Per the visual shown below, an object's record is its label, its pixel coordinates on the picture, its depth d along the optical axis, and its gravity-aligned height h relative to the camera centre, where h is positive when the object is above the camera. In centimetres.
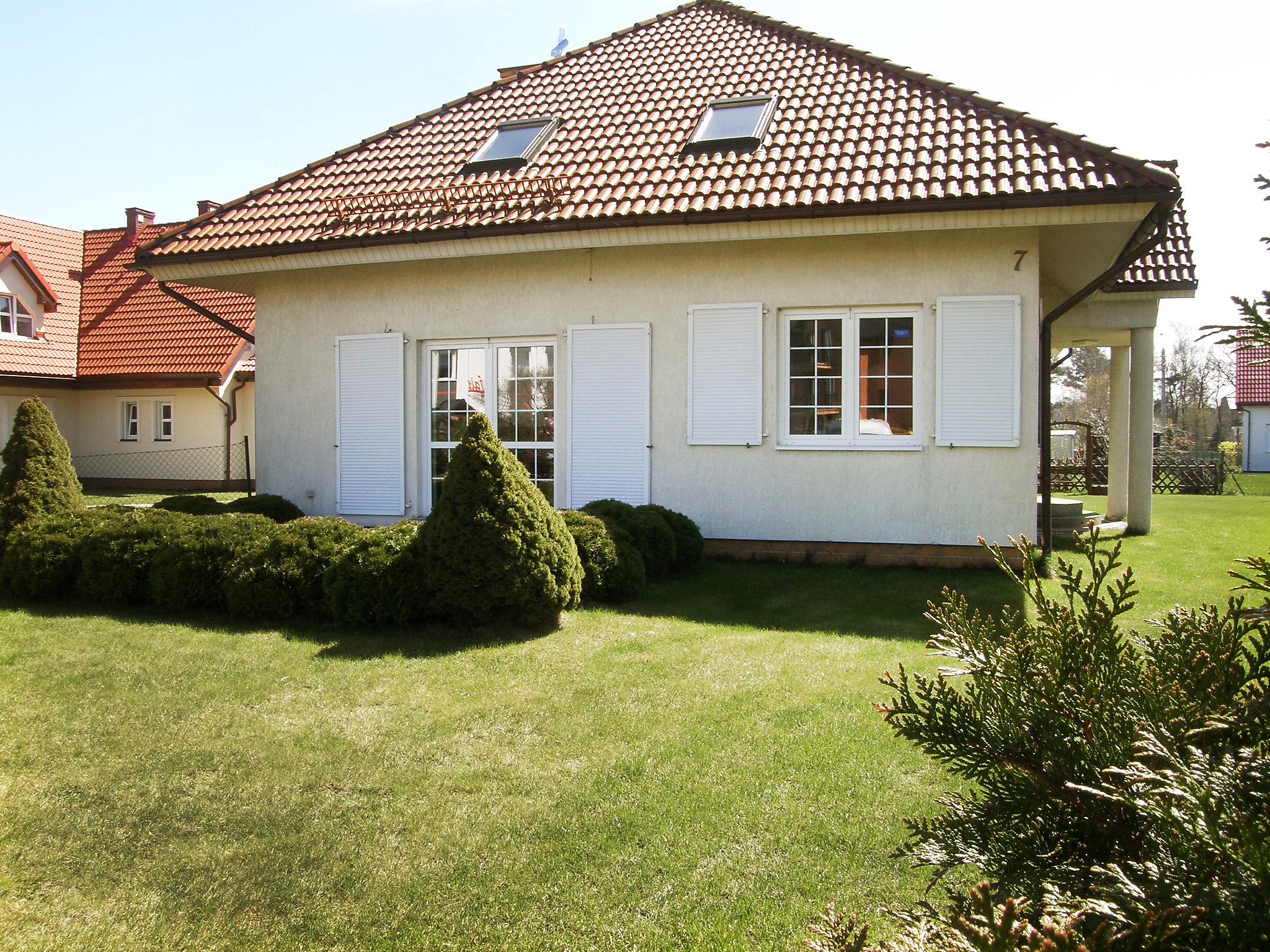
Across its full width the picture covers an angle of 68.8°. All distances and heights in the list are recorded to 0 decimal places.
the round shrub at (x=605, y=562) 784 -95
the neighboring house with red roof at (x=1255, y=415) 4531 +182
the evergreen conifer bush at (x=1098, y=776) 131 -56
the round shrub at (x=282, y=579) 720 -100
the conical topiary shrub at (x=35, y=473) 852 -22
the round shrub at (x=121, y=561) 771 -92
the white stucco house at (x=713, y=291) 959 +186
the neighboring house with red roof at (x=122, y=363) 2395 +227
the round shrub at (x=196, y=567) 746 -95
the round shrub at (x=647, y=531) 881 -77
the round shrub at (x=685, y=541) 946 -92
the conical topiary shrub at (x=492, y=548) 669 -71
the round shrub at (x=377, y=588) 687 -102
